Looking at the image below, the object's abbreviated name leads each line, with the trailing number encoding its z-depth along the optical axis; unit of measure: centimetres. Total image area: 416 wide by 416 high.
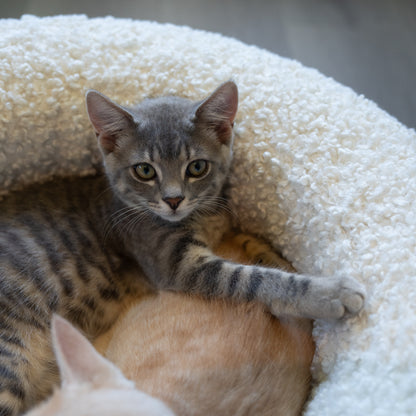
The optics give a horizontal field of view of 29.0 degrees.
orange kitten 41
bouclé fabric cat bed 43
